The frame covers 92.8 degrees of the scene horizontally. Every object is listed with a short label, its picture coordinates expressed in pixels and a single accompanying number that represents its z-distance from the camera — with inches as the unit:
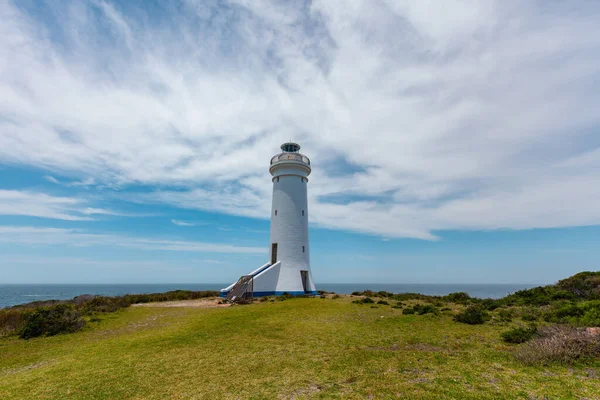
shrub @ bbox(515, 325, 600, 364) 243.3
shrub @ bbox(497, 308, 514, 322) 434.4
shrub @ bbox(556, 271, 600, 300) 553.5
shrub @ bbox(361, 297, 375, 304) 668.1
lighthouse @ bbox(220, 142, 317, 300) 876.6
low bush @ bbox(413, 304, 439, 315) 501.5
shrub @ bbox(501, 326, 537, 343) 313.3
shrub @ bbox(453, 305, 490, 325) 425.3
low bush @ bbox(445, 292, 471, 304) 691.4
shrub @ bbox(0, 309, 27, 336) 442.2
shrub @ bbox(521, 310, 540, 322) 420.8
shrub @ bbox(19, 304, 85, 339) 417.4
